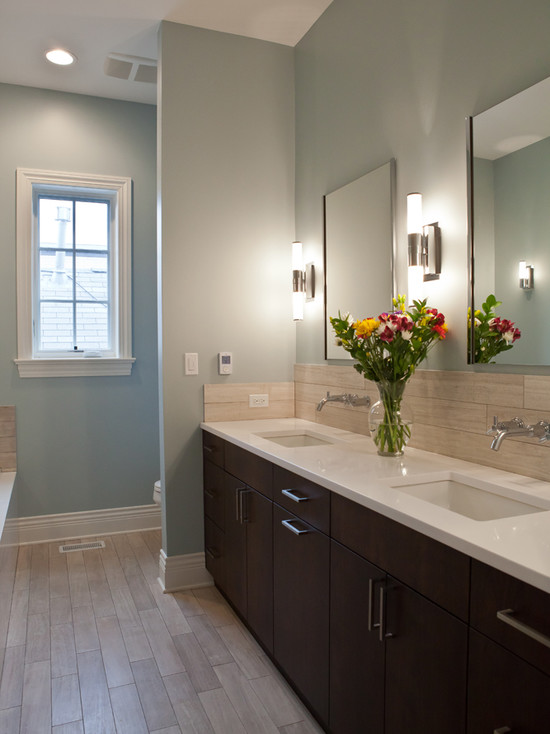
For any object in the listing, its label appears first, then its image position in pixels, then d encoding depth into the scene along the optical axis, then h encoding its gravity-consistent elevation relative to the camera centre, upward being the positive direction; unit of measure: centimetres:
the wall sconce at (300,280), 298 +40
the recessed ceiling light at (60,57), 313 +167
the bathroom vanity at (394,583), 102 -54
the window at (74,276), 362 +54
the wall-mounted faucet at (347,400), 245 -18
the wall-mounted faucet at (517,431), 155 -20
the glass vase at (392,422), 201 -22
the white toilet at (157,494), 356 -84
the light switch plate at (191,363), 296 -2
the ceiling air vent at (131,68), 321 +167
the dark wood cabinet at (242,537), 217 -76
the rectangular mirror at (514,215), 160 +43
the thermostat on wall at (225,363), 302 -3
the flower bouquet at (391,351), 193 +2
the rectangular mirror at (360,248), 235 +49
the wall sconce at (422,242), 203 +41
